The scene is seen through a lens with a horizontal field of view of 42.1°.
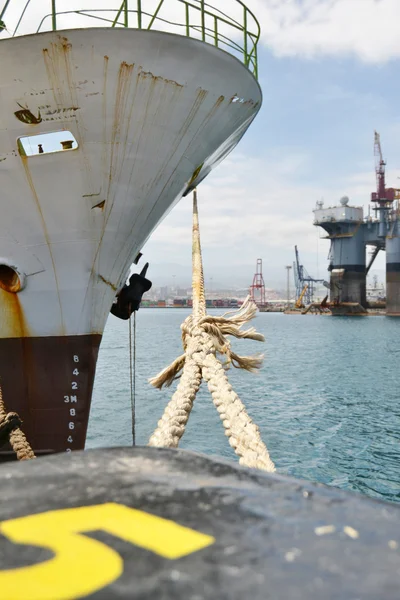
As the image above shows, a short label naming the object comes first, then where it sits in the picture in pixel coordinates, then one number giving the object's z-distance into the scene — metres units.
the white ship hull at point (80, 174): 6.39
